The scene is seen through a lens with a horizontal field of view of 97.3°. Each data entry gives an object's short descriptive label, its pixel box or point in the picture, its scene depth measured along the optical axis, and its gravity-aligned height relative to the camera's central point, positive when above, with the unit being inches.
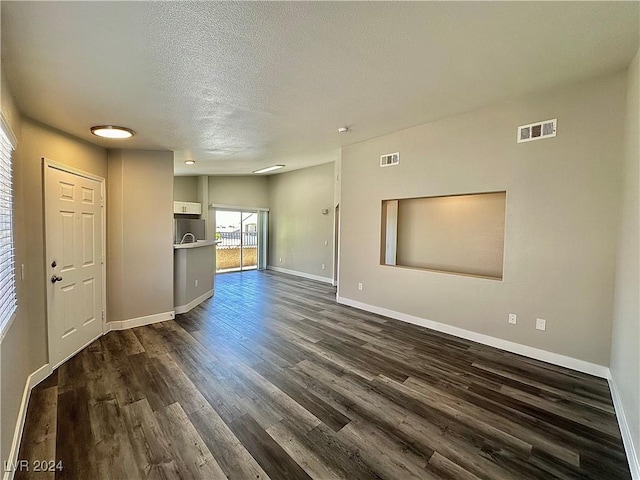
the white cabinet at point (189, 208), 292.5 +21.6
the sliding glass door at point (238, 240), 345.3 -13.9
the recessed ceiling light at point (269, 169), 271.6 +61.6
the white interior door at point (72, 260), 115.3 -15.8
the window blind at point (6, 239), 73.7 -4.1
